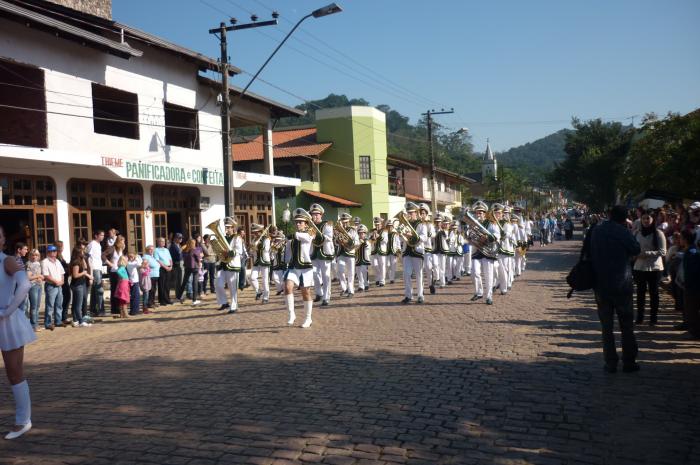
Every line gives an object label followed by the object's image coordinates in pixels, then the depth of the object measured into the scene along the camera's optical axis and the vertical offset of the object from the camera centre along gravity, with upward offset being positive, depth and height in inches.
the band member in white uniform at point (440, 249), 628.9 -19.7
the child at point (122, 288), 546.0 -40.0
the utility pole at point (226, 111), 714.2 +152.7
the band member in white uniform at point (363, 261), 680.4 -31.8
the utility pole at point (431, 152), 1425.9 +190.8
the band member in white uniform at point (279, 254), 603.8 -17.6
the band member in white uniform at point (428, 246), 561.0 -15.8
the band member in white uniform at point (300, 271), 419.5 -24.8
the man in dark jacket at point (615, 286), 271.7 -29.7
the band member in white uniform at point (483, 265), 495.2 -30.6
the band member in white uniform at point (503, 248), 538.0 -19.2
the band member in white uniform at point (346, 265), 621.0 -32.6
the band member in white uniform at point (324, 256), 530.3 -18.4
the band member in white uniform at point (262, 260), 605.9 -22.7
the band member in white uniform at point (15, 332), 216.2 -30.7
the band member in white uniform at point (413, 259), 523.5 -24.1
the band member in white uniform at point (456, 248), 725.3 -22.3
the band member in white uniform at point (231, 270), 510.3 -26.3
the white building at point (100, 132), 603.8 +135.1
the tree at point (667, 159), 667.4 +81.0
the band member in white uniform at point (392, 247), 722.2 -17.9
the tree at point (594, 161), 1815.9 +197.5
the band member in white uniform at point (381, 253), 730.2 -25.0
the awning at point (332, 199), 1464.1 +88.0
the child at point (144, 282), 577.9 -38.1
